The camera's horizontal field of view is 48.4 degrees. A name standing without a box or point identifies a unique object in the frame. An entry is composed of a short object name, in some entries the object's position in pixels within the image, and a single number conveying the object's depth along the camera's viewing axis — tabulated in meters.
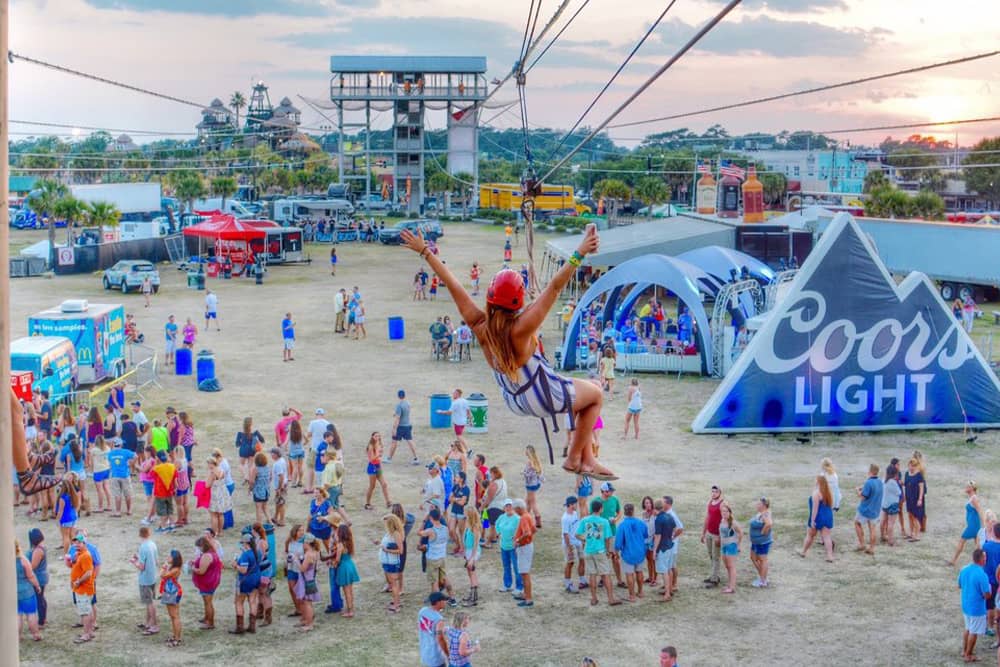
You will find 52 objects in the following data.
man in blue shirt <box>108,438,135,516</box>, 17.83
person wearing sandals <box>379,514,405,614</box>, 14.43
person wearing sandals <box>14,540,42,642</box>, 13.30
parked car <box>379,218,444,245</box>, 64.00
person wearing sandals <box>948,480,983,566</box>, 15.38
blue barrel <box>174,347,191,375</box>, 28.84
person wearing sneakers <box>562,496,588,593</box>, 15.03
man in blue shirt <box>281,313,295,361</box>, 30.58
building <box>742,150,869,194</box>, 124.06
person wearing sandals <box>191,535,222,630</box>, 13.83
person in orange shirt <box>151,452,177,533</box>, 17.11
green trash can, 23.66
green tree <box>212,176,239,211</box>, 76.12
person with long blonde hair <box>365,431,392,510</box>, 18.25
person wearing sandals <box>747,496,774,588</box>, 15.04
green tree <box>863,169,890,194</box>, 86.51
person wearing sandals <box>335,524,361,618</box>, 14.20
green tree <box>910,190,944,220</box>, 66.38
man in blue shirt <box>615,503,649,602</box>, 14.66
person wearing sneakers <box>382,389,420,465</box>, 21.30
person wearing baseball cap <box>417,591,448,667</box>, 12.02
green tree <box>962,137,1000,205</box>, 107.56
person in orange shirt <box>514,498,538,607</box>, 14.57
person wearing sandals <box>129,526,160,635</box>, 13.76
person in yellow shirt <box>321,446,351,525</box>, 17.31
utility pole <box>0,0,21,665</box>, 4.11
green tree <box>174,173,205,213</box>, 75.69
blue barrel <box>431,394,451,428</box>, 23.84
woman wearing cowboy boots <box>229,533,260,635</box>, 13.66
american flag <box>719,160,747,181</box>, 51.31
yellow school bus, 87.12
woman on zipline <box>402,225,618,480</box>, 7.27
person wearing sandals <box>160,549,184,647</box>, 13.44
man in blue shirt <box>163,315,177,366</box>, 29.72
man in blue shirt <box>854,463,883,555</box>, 16.53
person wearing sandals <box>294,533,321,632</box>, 13.87
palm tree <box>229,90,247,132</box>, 142.25
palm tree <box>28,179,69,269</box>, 52.28
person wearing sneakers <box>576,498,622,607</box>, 14.52
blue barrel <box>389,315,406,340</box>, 34.88
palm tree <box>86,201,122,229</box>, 55.47
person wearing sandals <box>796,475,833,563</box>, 16.30
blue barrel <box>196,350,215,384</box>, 27.25
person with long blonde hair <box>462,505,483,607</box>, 14.77
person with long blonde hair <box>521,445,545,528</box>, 17.33
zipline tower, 94.31
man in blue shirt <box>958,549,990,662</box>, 12.88
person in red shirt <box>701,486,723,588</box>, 15.12
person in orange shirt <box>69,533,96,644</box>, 13.46
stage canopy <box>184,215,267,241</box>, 49.78
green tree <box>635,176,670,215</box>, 76.50
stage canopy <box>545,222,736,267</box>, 40.69
